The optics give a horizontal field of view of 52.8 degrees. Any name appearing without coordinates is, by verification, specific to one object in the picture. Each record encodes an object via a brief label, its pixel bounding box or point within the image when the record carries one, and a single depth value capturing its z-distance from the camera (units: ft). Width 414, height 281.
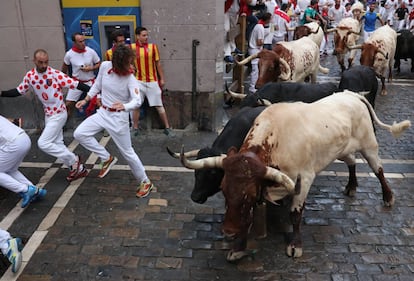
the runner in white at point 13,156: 17.93
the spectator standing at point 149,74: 26.08
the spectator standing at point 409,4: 67.50
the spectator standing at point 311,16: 53.16
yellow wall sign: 26.45
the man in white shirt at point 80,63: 26.21
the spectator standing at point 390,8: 67.62
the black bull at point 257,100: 16.40
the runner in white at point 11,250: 14.83
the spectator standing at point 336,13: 60.44
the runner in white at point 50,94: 20.27
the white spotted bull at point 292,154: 13.28
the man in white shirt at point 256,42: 34.40
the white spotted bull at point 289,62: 28.84
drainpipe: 26.73
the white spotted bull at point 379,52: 37.27
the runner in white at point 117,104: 18.80
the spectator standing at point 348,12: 57.93
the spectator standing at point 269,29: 39.31
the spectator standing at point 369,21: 49.98
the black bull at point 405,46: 44.75
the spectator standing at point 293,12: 55.54
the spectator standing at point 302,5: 58.05
